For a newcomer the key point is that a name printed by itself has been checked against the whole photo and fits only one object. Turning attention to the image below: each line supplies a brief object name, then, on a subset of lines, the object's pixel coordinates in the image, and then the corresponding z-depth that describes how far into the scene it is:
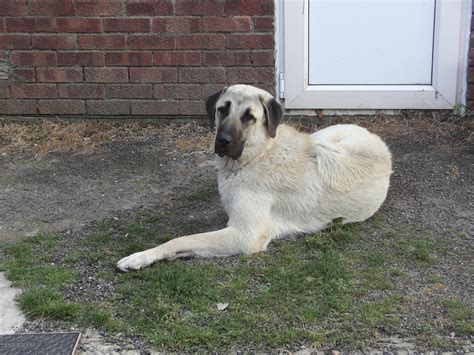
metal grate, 3.07
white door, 6.38
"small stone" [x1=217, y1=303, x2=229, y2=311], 3.46
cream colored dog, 4.16
